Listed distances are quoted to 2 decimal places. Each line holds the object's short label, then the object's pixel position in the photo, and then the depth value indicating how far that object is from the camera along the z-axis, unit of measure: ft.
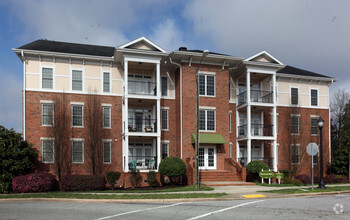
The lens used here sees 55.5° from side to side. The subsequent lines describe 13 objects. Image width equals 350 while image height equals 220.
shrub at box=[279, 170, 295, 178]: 85.51
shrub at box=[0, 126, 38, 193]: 67.36
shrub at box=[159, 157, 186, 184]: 72.84
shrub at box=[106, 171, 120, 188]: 73.00
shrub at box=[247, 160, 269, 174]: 78.43
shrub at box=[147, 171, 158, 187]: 73.92
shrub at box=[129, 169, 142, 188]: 74.28
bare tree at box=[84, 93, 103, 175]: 79.71
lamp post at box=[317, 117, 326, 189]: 59.07
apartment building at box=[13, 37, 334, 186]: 79.10
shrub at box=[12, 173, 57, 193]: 66.33
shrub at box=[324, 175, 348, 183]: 89.30
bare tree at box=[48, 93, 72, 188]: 76.74
